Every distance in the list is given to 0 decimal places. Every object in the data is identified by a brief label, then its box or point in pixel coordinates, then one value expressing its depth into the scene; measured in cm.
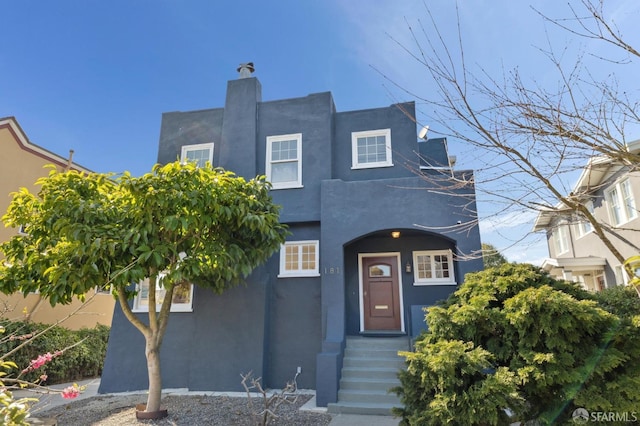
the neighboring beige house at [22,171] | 1300
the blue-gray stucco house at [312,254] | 875
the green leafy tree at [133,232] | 621
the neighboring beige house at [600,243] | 1163
